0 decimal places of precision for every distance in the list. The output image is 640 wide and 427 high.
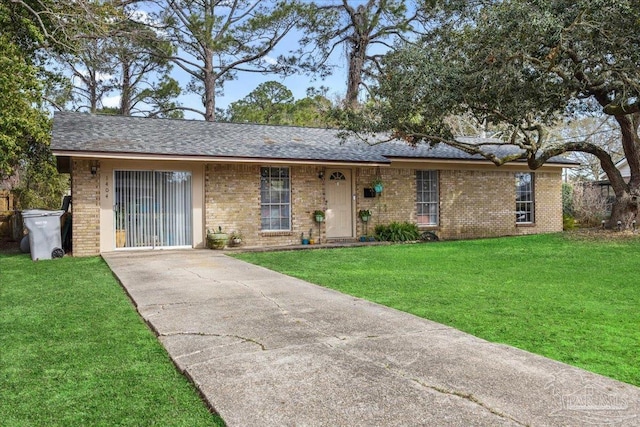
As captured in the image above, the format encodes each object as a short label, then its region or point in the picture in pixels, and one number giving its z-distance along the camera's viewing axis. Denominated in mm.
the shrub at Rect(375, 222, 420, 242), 15008
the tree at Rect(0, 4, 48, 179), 13492
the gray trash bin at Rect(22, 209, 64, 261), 11266
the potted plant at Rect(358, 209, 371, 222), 15023
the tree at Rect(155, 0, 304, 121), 21641
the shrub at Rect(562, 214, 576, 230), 18484
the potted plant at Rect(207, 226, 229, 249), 12926
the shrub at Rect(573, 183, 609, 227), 19953
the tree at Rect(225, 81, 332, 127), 27578
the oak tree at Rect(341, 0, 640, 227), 9844
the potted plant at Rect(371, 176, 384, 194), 15023
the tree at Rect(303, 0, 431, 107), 22953
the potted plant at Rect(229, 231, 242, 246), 13391
